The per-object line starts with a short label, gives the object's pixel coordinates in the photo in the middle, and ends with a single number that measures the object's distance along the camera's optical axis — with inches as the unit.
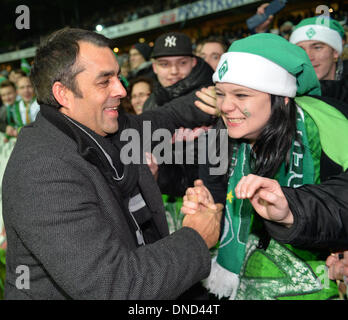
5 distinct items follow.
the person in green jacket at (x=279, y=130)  63.6
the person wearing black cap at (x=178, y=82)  105.7
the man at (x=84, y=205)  47.5
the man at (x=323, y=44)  111.1
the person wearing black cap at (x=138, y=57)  214.5
